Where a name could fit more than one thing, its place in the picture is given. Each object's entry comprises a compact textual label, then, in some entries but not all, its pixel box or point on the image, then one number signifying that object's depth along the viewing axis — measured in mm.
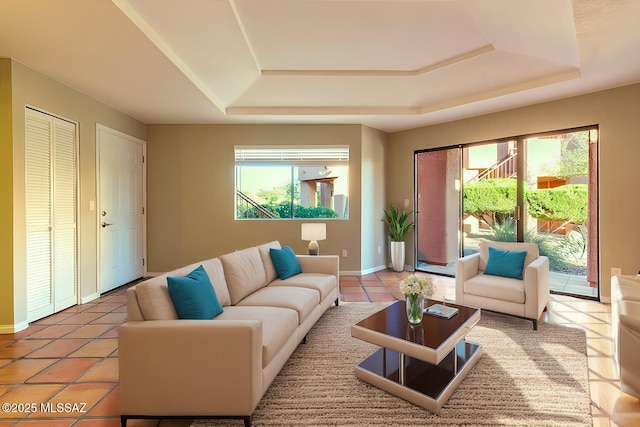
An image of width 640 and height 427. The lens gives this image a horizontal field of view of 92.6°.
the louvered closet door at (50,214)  3178
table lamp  4289
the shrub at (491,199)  4746
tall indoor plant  5594
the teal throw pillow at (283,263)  3424
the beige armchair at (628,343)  1854
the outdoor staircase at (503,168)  4646
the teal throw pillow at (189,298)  1942
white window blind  5355
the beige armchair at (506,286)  2984
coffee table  1856
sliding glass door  4148
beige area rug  1765
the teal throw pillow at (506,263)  3400
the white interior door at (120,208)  4254
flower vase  2205
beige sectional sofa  1671
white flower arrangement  2180
